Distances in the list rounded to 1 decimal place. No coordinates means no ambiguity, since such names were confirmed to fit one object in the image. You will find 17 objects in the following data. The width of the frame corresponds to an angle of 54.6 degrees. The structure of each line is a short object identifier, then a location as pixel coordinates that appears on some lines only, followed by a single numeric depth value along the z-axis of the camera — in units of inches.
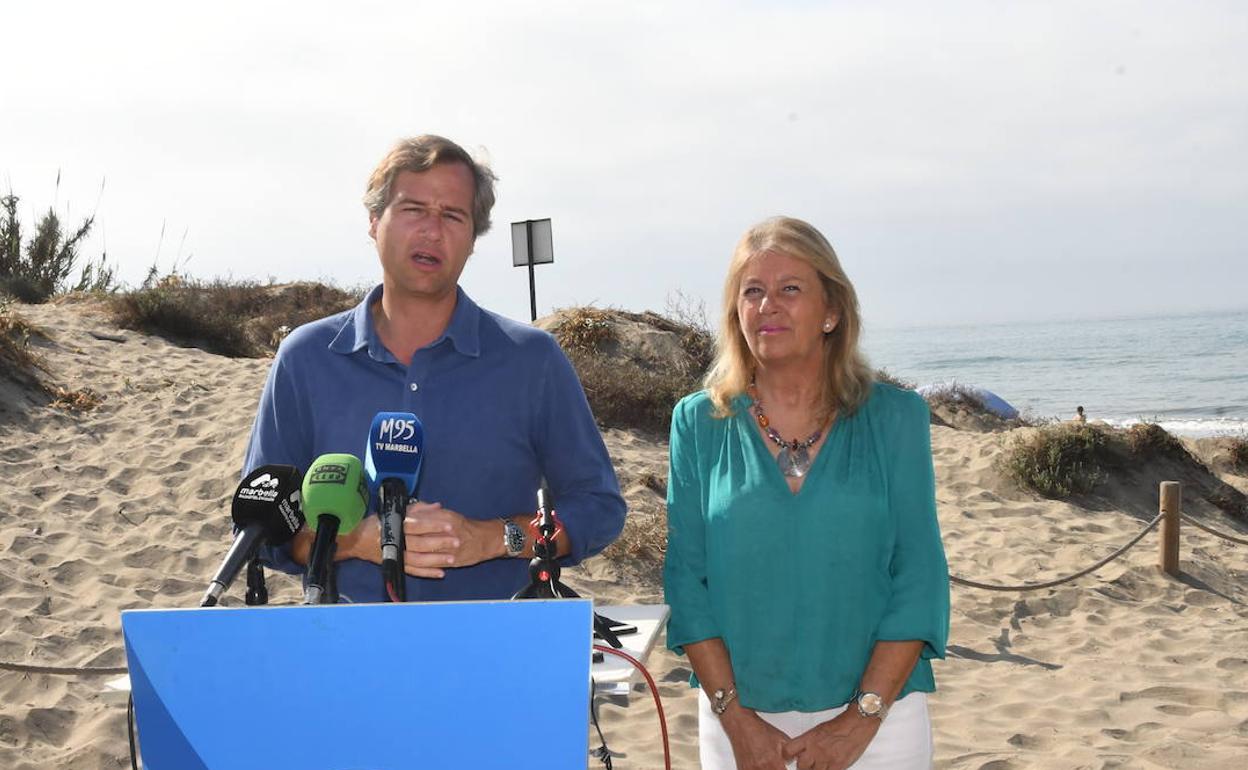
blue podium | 67.0
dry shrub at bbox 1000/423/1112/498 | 463.8
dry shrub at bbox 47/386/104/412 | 443.2
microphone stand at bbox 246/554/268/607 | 86.9
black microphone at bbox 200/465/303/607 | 81.4
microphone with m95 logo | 86.4
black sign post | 584.7
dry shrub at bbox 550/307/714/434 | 498.0
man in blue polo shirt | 111.7
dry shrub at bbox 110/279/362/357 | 606.2
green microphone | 82.9
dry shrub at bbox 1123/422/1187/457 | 500.7
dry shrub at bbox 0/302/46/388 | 446.6
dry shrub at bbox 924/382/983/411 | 682.8
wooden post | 369.1
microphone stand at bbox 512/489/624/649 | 85.5
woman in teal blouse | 109.7
